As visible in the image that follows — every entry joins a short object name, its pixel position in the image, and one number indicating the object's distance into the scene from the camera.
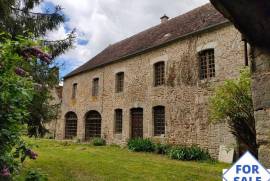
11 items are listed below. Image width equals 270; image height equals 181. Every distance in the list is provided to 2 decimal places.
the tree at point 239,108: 4.67
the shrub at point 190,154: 11.32
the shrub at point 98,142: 16.91
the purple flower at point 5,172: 2.79
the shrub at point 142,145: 13.59
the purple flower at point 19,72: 3.32
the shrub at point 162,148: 12.97
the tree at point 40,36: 7.69
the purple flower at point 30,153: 3.28
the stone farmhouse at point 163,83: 11.82
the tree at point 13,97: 2.95
